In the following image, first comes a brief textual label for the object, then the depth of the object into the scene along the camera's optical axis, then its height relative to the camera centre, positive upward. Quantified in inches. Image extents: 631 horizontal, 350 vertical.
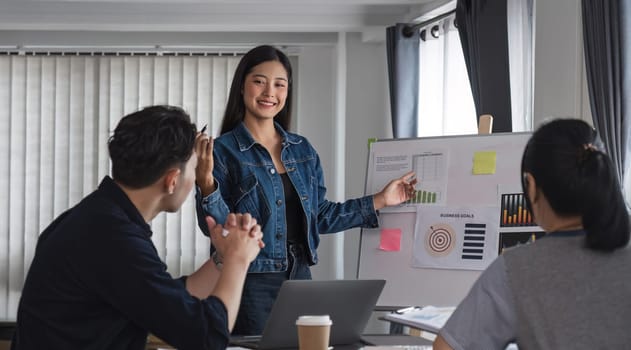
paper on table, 95.6 -13.0
